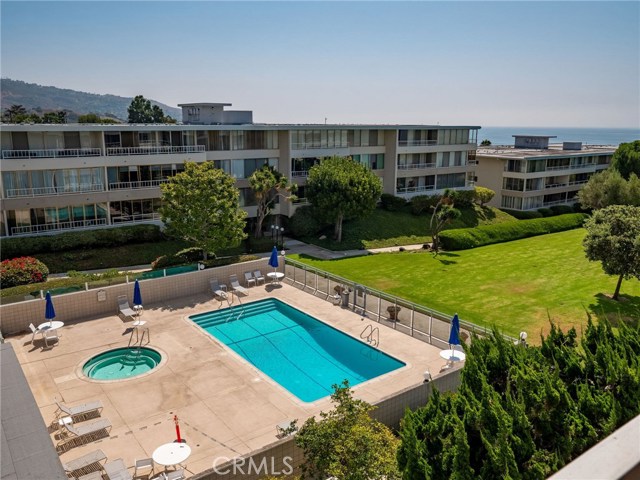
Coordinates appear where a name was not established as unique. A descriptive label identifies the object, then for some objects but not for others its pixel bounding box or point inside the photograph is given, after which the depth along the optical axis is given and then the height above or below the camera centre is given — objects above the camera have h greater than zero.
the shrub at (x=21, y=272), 28.70 -8.13
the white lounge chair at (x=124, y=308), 25.59 -8.98
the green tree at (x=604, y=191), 53.06 -5.95
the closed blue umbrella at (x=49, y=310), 23.03 -8.07
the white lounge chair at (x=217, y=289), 28.55 -8.92
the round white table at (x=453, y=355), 20.05 -8.68
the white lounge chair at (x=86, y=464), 13.80 -9.04
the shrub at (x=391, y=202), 54.09 -7.26
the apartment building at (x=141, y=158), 35.97 -2.25
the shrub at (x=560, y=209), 64.56 -9.40
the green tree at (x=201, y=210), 33.03 -5.15
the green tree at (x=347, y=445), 11.04 -7.07
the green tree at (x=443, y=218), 43.75 -7.22
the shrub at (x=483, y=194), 60.28 -7.12
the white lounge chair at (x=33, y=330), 22.42 -8.86
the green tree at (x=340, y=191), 43.41 -5.00
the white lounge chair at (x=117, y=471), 13.51 -8.99
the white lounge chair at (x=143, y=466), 13.91 -9.22
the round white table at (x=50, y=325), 22.39 -8.57
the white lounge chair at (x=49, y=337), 22.36 -9.15
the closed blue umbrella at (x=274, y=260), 30.93 -7.72
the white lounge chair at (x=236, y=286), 29.06 -8.87
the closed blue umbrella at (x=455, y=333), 21.17 -8.20
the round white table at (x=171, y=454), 13.63 -8.67
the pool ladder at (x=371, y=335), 23.34 -9.42
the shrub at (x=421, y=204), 54.53 -7.51
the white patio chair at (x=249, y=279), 30.78 -8.82
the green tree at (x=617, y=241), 29.08 -6.05
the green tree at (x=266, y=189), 41.91 -4.81
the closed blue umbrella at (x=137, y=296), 25.35 -8.18
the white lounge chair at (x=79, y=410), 16.44 -9.03
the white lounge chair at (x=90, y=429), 15.47 -9.11
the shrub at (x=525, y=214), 61.59 -9.58
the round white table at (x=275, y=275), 30.72 -8.58
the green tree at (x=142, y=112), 97.88 +3.47
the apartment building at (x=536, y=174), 63.69 -5.06
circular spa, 20.61 -9.68
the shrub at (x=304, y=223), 46.62 -8.31
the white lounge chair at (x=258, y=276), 31.16 -8.78
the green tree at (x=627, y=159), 61.72 -2.92
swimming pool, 21.14 -9.91
